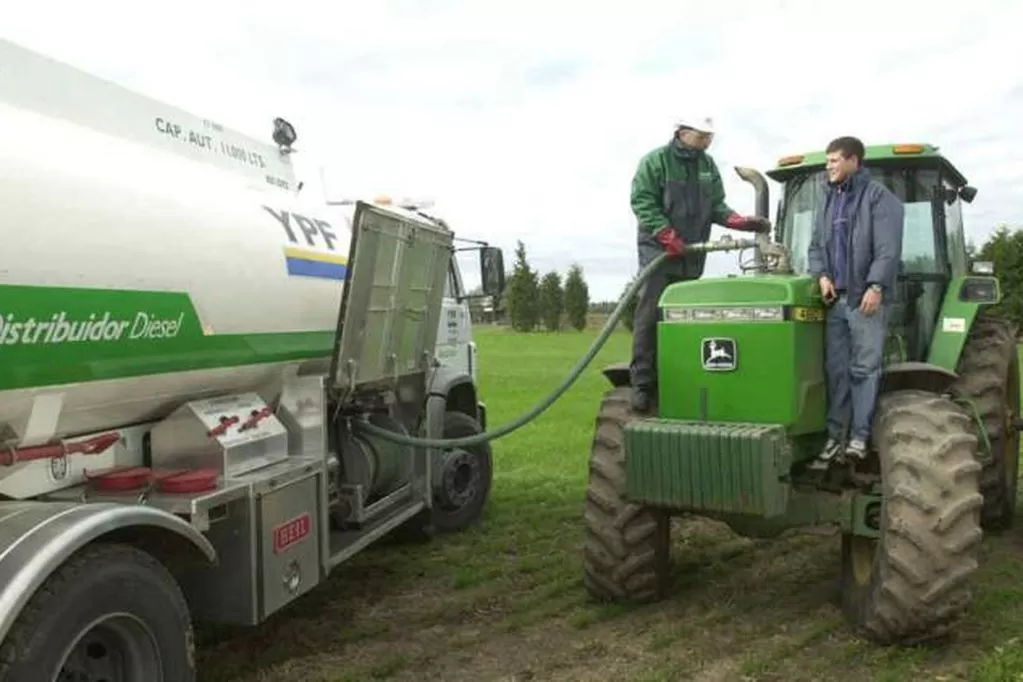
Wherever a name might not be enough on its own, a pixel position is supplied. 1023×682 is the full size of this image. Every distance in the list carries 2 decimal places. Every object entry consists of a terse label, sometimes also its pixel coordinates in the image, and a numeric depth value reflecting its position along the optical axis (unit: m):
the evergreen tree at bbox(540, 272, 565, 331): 68.81
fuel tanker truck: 3.36
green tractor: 4.61
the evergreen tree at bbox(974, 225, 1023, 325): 39.38
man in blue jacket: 5.11
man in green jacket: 5.64
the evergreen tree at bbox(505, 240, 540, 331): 66.50
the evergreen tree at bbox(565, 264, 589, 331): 68.81
